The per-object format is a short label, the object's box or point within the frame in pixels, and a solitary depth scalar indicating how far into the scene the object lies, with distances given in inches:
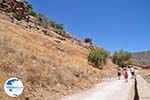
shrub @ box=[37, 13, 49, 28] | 1122.3
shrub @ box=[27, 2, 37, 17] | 1134.9
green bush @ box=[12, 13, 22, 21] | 921.5
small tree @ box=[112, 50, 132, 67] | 1357.5
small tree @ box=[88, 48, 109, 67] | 899.3
